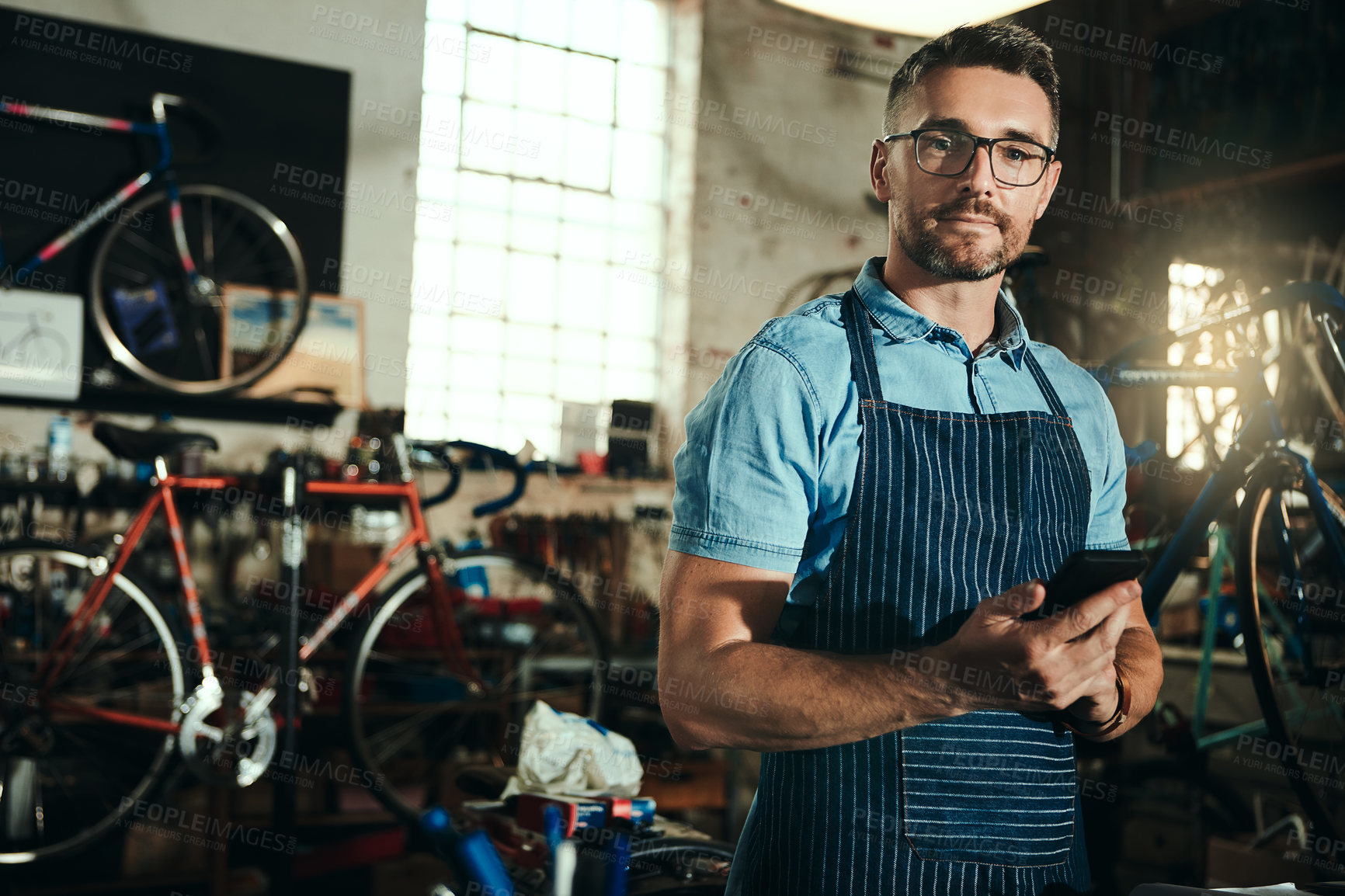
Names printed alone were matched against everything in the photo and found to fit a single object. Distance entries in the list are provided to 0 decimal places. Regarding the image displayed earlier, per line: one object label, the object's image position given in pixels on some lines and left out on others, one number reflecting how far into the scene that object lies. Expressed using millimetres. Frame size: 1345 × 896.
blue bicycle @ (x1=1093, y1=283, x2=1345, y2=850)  2121
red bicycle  3199
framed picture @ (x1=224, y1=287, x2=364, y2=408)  4141
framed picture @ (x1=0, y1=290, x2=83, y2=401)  3797
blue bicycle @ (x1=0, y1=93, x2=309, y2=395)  3916
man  981
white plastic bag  1837
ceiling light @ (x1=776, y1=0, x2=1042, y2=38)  1827
